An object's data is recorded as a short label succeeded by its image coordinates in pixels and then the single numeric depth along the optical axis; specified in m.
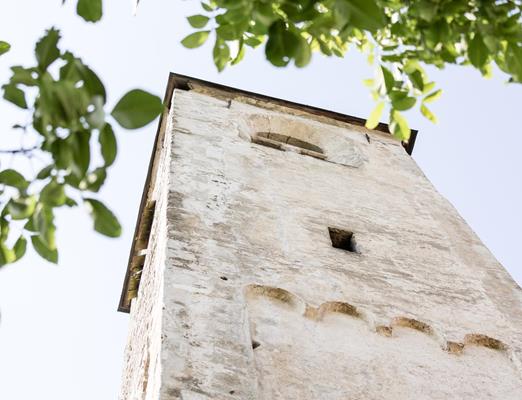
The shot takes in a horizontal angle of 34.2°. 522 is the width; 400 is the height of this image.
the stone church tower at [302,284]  5.56
